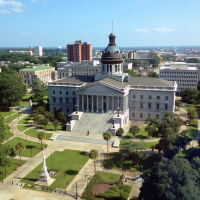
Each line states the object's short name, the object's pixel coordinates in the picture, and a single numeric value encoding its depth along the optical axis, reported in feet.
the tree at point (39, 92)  324.84
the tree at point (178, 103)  306.78
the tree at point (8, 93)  308.40
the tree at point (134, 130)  205.16
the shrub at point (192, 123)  245.65
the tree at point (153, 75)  546.92
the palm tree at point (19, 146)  165.37
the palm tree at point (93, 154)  151.64
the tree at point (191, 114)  244.01
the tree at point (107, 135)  176.45
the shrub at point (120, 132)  218.18
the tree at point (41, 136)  187.73
